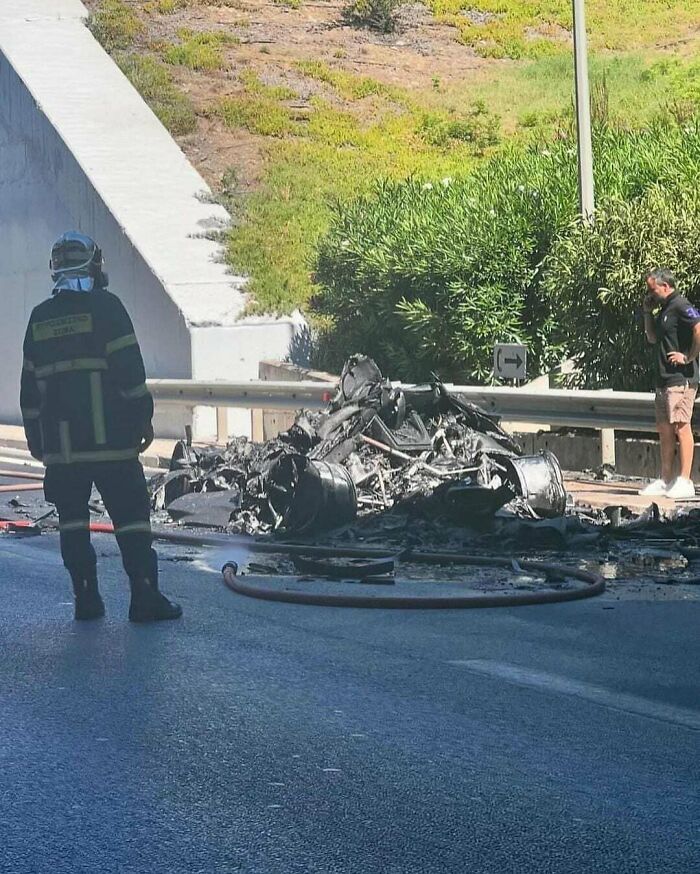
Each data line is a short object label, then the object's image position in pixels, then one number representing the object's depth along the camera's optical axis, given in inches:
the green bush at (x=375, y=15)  1609.3
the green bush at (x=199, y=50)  1373.0
